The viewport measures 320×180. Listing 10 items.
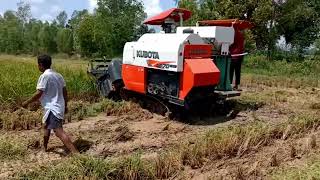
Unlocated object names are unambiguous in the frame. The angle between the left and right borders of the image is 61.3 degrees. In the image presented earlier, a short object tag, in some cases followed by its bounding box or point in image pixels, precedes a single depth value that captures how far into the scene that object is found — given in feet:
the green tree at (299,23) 59.59
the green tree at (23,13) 110.80
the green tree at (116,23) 64.63
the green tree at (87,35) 65.99
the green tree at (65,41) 89.38
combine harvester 17.41
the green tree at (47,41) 93.16
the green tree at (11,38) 86.75
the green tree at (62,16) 168.88
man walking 12.69
